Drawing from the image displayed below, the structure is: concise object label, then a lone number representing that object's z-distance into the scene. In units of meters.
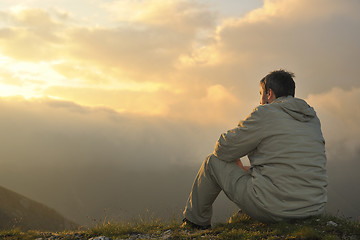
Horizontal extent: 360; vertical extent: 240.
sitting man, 5.28
